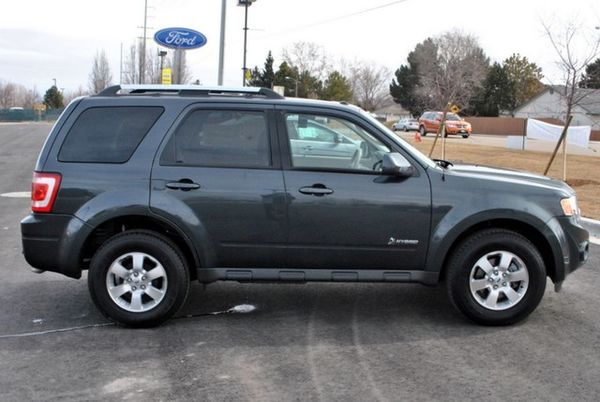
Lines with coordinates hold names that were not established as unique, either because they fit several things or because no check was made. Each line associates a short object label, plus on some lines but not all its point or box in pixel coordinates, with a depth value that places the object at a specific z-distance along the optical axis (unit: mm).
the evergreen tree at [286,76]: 82375
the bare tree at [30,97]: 120938
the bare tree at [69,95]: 115750
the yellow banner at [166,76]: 31825
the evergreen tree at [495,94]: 79500
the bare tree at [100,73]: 78438
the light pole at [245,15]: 31886
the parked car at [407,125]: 54416
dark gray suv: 4941
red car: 42406
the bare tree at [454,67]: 43288
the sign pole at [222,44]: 23641
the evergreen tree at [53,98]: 106312
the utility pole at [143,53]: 53031
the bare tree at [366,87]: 101562
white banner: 17844
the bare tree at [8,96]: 110938
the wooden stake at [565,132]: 13548
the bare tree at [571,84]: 15234
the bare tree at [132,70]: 66750
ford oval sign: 24031
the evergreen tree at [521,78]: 81375
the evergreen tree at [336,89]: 82938
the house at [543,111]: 61531
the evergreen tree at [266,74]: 84875
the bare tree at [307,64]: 92438
